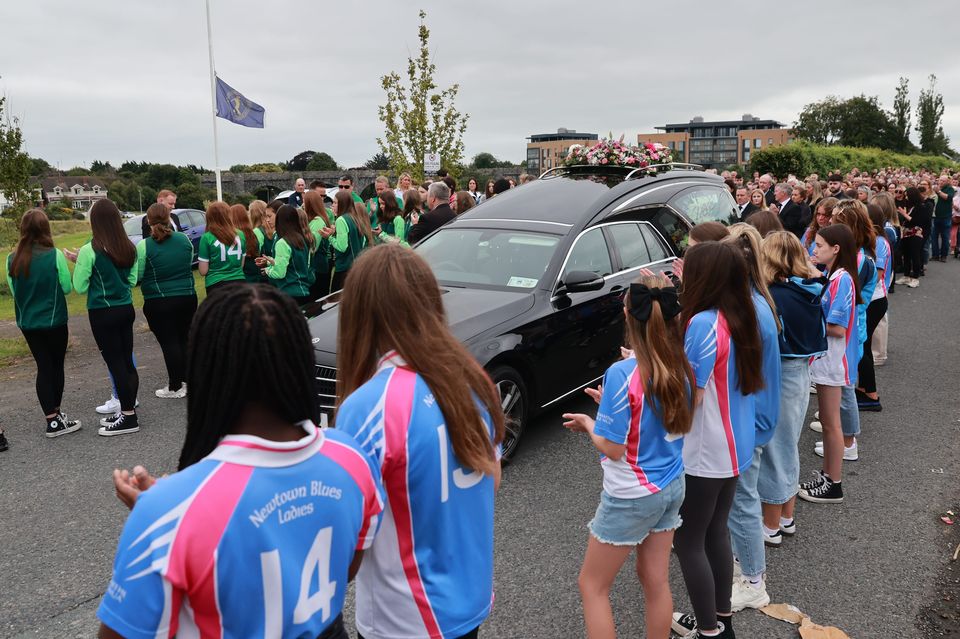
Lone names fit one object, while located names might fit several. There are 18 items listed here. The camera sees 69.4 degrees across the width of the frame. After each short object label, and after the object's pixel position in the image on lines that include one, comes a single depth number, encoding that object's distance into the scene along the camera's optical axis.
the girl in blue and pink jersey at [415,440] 1.71
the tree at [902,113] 75.31
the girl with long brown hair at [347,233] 8.00
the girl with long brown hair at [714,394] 2.88
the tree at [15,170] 13.24
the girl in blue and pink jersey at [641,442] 2.56
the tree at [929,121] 74.12
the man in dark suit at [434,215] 8.30
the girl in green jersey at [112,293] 5.71
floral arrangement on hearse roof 8.13
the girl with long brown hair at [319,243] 8.13
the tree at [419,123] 16.28
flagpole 16.30
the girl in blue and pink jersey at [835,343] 4.40
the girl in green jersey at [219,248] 6.91
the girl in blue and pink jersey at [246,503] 1.21
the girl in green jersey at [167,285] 6.24
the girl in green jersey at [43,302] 5.60
